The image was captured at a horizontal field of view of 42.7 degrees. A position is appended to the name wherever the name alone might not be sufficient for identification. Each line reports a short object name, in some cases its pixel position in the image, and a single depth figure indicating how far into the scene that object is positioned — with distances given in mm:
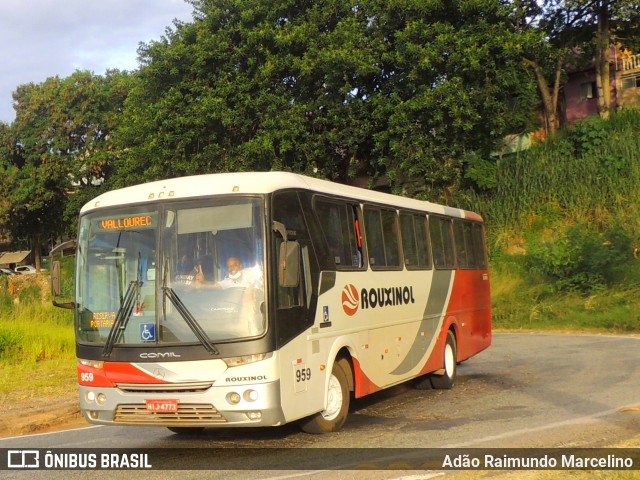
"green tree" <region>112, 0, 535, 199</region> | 30156
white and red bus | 8289
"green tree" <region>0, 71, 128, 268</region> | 53406
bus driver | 8422
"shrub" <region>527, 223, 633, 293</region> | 26547
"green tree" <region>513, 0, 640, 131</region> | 36406
